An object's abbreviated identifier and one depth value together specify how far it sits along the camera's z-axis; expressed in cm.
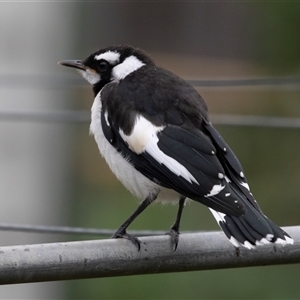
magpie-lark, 455
